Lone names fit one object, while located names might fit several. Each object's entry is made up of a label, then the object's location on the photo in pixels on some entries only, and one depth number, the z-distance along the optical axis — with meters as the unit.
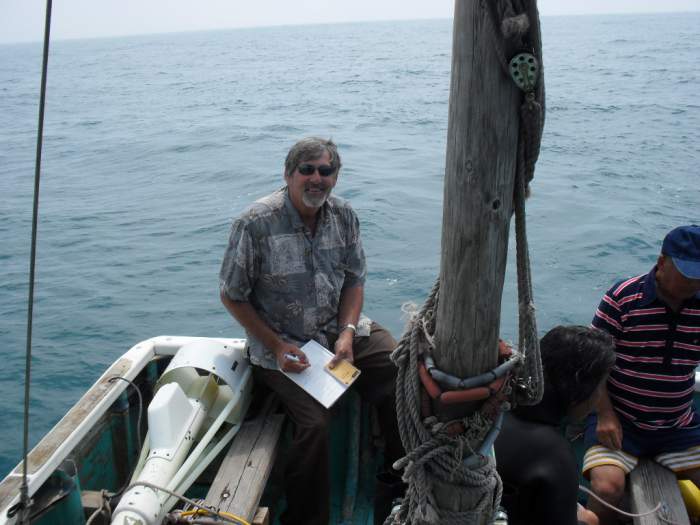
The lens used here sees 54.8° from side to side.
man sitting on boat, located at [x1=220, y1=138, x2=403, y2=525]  2.99
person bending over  2.20
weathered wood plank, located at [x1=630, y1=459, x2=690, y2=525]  2.82
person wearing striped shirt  2.96
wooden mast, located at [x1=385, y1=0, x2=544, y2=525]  1.66
